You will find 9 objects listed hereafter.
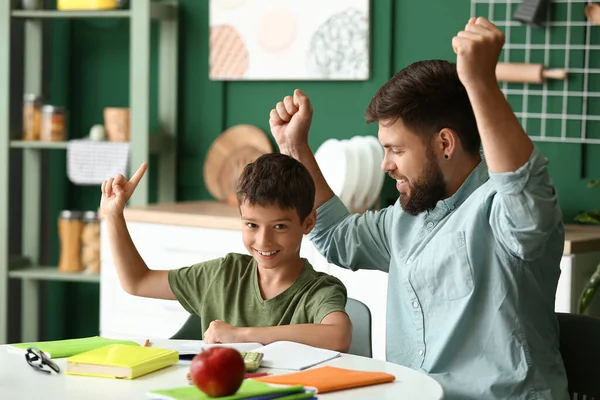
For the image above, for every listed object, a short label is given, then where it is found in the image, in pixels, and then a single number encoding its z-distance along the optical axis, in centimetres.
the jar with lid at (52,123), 389
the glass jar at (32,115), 391
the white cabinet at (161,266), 310
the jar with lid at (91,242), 383
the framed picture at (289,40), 359
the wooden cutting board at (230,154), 376
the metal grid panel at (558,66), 314
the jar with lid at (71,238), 387
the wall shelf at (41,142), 372
